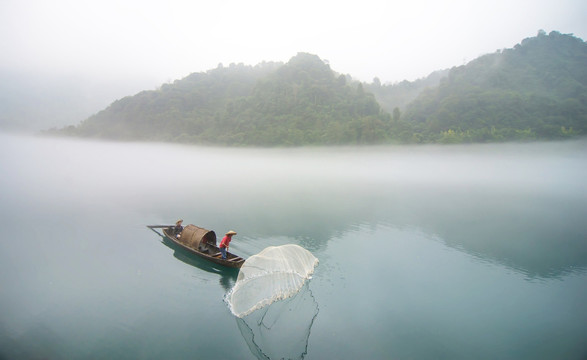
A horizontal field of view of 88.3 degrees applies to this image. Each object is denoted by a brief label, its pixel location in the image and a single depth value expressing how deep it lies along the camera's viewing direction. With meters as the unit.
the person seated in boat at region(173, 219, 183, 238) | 14.31
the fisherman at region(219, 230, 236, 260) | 11.10
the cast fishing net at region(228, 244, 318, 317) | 8.22
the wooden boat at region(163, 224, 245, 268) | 11.87
